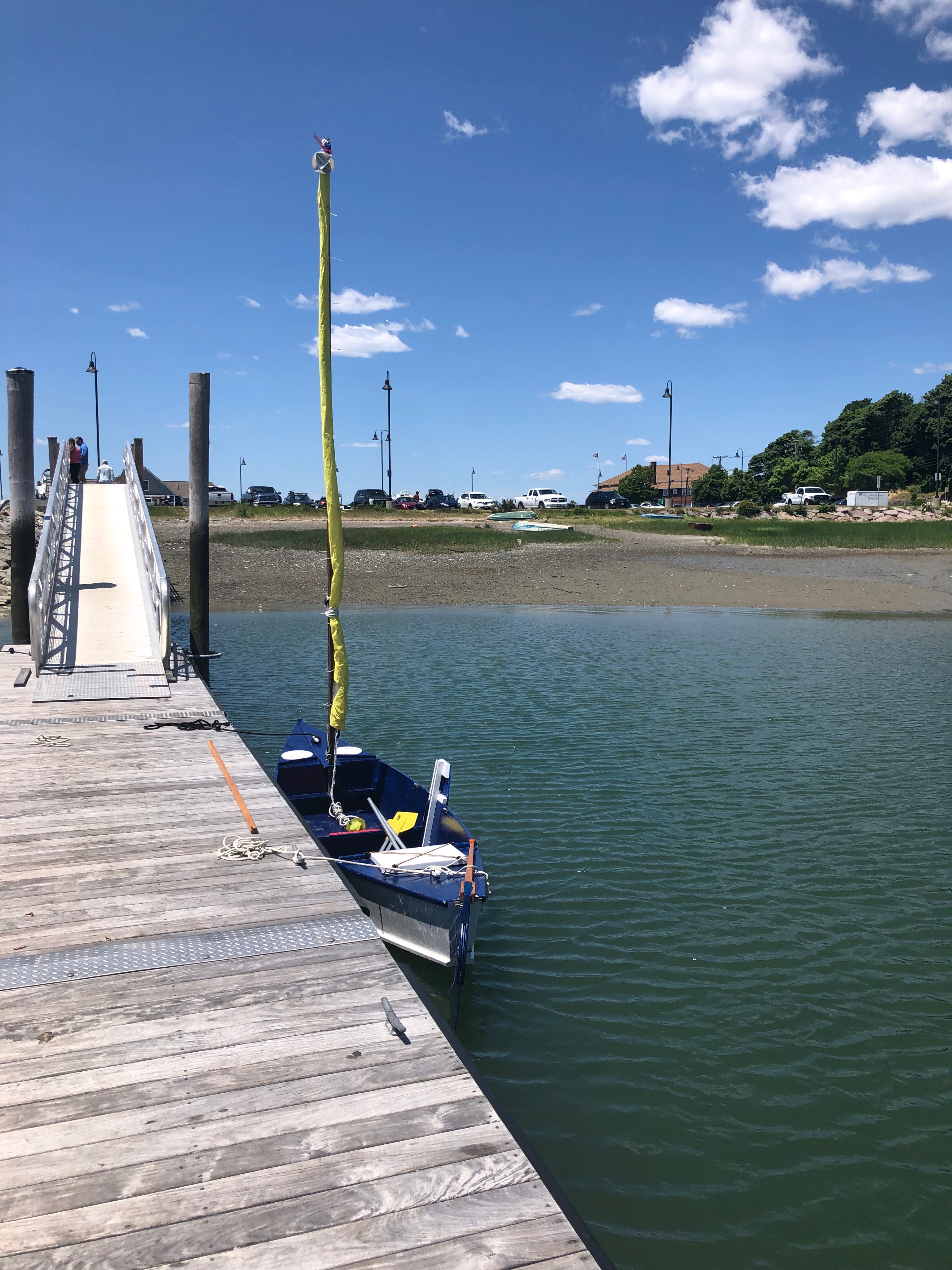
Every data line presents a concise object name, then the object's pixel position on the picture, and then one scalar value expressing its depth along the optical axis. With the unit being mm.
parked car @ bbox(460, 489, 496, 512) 74625
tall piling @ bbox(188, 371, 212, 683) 15719
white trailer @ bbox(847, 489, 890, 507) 81375
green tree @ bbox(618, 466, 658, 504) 103750
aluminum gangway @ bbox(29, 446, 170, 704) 12508
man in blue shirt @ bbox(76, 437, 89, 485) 26672
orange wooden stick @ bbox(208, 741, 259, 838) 7362
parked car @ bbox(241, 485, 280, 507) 63094
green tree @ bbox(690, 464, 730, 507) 106000
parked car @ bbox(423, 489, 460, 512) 68375
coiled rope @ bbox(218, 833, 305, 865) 6715
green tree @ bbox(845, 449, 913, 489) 91438
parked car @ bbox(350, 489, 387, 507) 67938
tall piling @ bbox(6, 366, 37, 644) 15969
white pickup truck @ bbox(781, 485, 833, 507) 82938
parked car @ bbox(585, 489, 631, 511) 74312
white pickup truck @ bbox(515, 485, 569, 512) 70562
